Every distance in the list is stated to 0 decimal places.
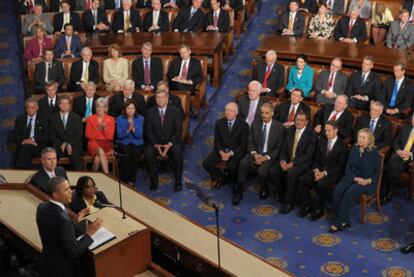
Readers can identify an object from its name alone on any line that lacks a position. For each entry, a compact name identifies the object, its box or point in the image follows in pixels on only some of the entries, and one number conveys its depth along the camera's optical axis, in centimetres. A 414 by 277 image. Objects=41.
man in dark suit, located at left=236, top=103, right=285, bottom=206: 1242
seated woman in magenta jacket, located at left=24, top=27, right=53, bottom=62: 1669
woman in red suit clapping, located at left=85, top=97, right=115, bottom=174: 1298
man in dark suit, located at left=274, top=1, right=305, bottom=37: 1753
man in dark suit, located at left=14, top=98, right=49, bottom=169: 1327
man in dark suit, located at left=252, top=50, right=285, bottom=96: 1484
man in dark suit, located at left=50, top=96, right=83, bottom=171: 1313
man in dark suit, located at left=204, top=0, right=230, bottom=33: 1781
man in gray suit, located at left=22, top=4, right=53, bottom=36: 1786
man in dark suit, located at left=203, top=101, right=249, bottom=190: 1270
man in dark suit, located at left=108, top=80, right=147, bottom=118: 1382
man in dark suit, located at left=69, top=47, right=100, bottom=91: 1540
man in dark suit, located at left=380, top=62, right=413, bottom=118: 1365
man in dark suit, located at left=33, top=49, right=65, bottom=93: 1530
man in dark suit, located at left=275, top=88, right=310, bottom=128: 1320
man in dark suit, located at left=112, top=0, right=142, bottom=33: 1847
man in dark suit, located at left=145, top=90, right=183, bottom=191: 1296
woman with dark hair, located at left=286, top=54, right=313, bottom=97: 1454
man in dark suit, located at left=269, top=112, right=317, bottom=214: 1212
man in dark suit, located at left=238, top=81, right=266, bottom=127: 1347
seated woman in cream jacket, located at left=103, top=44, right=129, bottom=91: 1532
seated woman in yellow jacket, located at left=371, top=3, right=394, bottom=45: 1706
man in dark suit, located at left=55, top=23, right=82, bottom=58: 1680
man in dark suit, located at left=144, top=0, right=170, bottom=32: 1830
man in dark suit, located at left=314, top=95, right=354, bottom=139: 1272
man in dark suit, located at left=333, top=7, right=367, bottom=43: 1684
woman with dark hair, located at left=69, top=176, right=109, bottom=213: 917
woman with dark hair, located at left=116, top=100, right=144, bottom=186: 1309
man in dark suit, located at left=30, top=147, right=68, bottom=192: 1003
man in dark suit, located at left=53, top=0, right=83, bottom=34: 1842
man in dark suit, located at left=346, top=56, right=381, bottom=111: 1408
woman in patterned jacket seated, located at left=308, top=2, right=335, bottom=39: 1714
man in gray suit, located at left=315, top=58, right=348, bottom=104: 1417
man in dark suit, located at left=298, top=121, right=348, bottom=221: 1186
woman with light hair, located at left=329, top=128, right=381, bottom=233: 1141
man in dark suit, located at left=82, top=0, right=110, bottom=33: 1843
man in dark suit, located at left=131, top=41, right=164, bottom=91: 1534
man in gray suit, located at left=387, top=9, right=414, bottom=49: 1622
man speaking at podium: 734
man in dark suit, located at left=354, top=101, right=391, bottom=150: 1233
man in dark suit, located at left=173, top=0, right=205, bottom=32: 1812
